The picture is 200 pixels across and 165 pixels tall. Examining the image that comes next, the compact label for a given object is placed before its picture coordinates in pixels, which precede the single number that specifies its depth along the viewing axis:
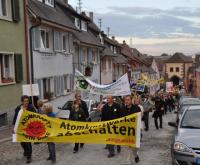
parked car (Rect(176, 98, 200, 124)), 26.98
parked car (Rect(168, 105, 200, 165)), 9.14
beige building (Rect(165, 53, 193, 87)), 138.88
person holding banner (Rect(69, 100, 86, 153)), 12.83
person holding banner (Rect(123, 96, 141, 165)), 11.36
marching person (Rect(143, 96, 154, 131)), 18.77
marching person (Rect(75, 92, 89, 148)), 13.03
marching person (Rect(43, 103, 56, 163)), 11.34
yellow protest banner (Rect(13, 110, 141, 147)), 10.97
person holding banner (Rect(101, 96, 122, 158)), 12.26
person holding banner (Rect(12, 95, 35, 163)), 11.28
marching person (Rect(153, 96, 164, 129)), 20.46
